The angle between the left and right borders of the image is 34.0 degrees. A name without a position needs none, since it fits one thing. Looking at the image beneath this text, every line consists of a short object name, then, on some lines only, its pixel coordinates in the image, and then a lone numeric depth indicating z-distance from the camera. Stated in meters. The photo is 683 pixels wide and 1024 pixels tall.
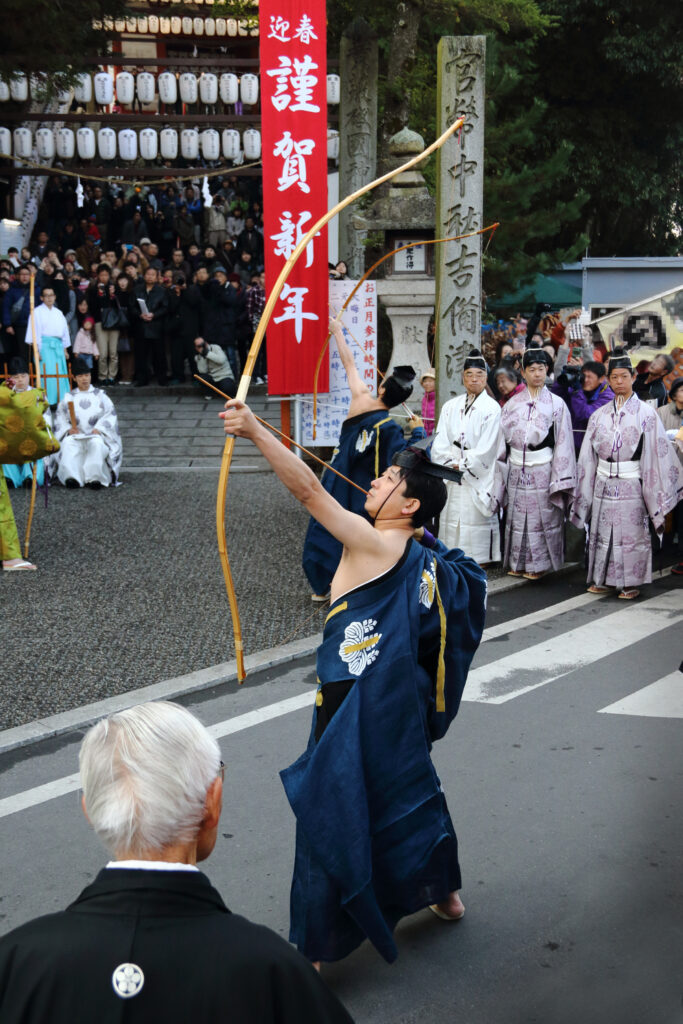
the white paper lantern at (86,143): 16.23
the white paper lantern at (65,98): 17.85
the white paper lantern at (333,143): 16.33
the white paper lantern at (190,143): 16.56
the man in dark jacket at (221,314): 14.80
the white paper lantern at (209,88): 16.91
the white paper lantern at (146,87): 16.80
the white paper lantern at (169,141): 16.53
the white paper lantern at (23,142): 16.33
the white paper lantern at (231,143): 16.30
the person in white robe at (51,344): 12.83
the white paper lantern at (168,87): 16.84
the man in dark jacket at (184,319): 15.01
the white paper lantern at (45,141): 16.06
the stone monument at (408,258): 11.02
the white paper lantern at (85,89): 17.02
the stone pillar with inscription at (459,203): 8.28
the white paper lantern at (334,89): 15.27
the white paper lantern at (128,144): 16.36
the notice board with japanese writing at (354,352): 10.61
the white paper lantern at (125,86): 16.78
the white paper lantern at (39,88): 11.49
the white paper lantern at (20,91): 15.88
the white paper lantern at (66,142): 16.16
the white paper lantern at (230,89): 16.81
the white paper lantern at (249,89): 16.84
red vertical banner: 9.15
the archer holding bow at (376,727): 3.11
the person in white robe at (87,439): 11.07
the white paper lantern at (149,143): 16.47
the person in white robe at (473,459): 7.85
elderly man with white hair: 1.46
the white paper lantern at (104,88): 16.58
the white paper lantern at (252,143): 16.27
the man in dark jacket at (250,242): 17.73
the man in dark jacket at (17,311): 13.81
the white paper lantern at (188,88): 16.84
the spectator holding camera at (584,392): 9.28
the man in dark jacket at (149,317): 14.84
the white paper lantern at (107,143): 16.41
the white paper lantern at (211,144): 16.22
